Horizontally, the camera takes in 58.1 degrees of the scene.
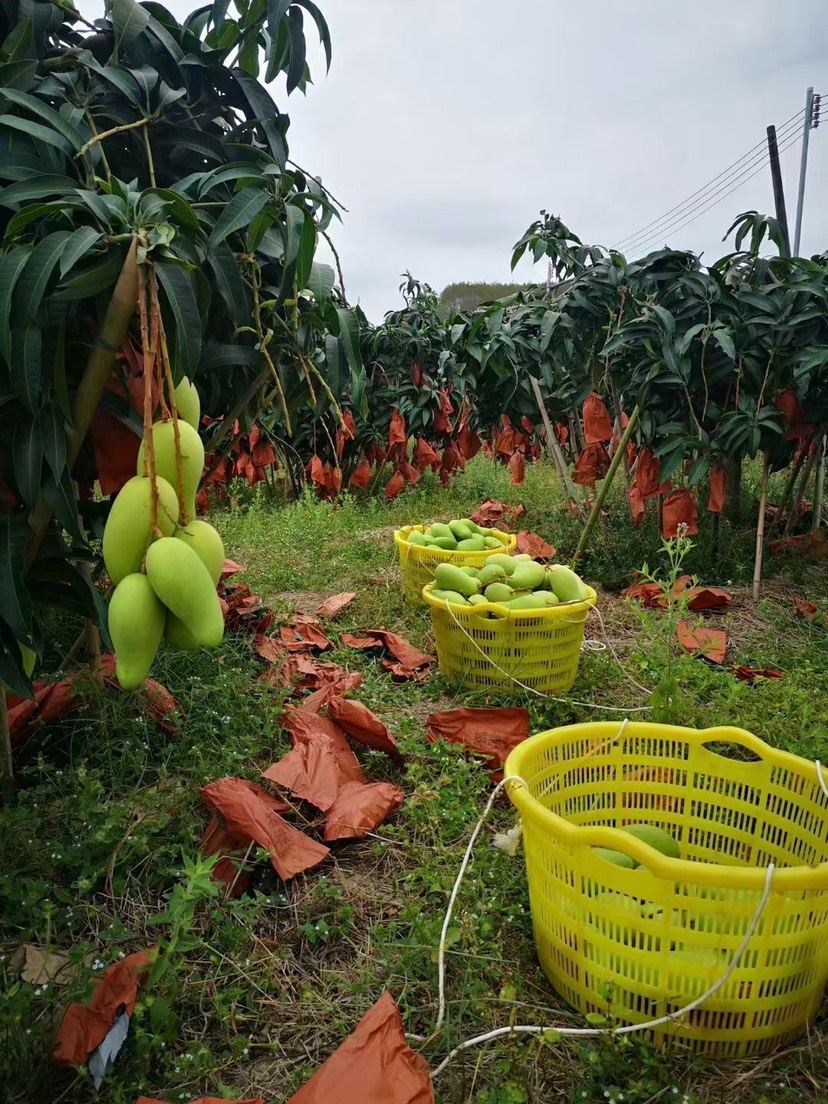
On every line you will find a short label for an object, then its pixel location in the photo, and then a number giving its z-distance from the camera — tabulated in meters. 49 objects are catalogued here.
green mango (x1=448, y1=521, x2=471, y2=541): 3.54
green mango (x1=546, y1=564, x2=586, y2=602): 2.59
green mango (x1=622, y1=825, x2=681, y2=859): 1.48
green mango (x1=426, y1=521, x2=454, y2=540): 3.46
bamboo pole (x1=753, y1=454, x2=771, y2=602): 3.37
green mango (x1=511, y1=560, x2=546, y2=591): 2.65
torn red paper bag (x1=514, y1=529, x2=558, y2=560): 4.14
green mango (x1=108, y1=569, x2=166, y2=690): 0.70
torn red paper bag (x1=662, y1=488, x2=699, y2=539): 3.66
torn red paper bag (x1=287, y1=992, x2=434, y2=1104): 0.98
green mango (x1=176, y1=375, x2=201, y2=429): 0.92
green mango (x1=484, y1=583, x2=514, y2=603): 2.58
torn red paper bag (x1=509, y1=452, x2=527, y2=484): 5.75
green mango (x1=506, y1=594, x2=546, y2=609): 2.46
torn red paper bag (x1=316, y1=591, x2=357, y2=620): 3.25
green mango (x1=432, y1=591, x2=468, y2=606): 2.50
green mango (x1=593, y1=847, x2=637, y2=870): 1.46
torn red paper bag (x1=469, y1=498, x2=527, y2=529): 5.39
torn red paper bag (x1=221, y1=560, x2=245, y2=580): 3.06
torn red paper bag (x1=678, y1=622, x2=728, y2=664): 2.66
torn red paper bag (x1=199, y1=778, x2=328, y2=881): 1.56
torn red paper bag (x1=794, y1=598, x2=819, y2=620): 3.27
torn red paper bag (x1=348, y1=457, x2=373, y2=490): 6.73
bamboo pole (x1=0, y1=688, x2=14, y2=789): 1.66
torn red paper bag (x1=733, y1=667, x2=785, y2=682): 2.67
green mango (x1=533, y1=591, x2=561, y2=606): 2.51
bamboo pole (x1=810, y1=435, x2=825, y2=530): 4.21
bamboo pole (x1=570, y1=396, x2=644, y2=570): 3.68
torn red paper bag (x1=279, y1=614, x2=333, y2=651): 2.80
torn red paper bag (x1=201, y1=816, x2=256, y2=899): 1.53
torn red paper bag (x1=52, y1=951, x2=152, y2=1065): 1.11
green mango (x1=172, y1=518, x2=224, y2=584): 0.74
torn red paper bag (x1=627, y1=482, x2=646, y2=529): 3.91
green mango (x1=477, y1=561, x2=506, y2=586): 2.71
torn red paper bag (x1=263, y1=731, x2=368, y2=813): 1.76
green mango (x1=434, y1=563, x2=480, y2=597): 2.67
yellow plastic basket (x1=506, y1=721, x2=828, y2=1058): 1.15
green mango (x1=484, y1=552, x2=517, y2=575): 2.82
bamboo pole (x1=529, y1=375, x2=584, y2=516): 4.82
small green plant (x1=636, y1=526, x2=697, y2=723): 2.17
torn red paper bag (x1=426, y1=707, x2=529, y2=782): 2.11
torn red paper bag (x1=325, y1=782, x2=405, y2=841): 1.71
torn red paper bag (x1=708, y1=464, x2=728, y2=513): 3.66
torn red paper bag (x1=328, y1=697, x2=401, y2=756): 2.02
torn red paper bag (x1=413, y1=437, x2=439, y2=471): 6.36
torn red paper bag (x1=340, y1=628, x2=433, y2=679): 2.72
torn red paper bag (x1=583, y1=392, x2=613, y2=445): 4.18
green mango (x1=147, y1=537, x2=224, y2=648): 0.68
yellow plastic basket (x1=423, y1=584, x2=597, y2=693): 2.41
